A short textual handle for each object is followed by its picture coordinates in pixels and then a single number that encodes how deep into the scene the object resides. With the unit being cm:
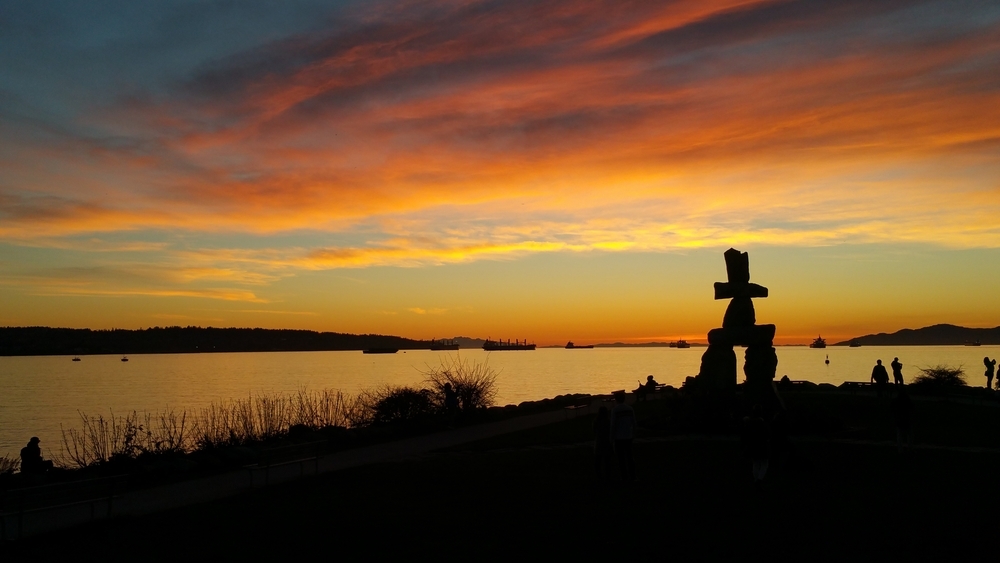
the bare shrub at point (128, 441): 2014
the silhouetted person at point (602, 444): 1458
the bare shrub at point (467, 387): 2844
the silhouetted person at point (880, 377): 3294
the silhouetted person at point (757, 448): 1335
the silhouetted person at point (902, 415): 1738
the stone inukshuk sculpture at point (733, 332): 2423
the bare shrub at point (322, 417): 2933
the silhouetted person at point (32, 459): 1722
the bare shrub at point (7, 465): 1830
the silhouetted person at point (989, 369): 3628
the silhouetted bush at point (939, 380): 3734
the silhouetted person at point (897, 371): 3473
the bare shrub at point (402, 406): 2761
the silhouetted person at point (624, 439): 1424
